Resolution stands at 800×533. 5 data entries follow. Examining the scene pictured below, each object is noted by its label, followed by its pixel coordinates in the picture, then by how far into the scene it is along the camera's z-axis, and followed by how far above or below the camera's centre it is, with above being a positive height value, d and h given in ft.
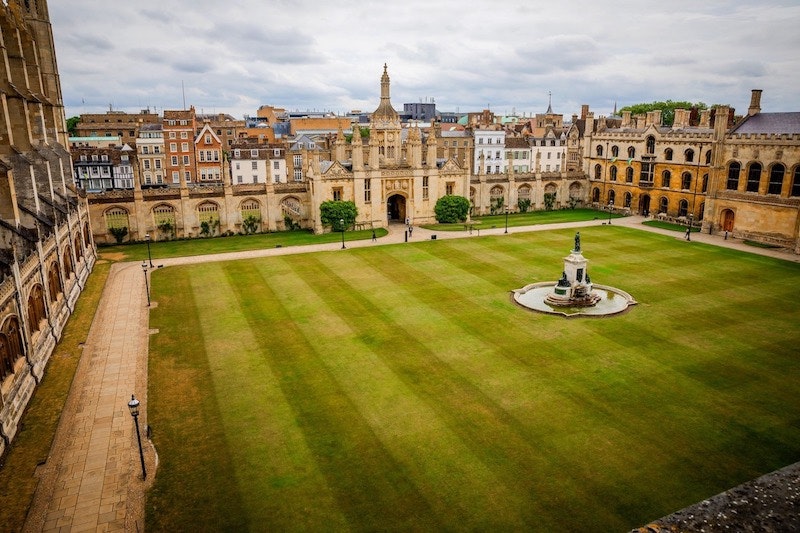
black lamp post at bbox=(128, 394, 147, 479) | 52.80 -25.04
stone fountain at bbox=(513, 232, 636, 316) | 101.04 -29.01
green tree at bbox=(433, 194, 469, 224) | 195.83 -20.85
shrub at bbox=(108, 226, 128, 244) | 164.86 -23.68
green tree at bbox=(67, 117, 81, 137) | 409.74 +24.99
